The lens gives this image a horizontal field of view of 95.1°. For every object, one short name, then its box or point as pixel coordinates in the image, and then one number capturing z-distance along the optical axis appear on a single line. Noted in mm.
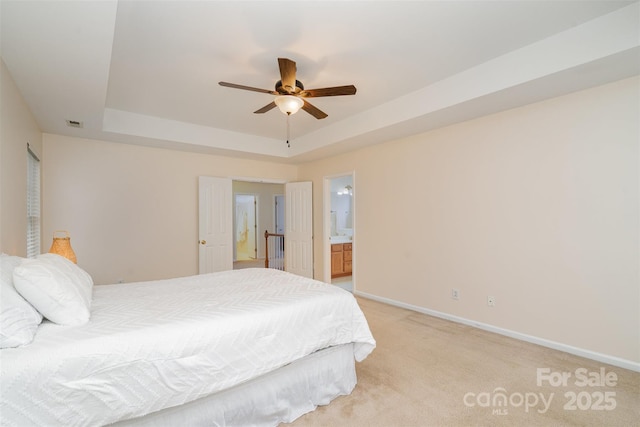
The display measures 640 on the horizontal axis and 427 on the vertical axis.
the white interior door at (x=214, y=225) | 4852
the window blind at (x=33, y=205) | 3221
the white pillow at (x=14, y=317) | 1259
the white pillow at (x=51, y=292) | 1462
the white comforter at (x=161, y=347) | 1223
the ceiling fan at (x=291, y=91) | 2354
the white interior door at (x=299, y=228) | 5699
